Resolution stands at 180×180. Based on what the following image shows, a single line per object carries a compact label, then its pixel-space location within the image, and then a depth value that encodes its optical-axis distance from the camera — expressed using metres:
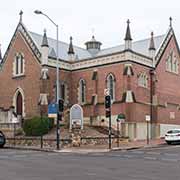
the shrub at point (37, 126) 42.25
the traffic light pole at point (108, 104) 34.79
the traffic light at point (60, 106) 34.01
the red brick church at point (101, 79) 46.50
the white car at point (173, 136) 40.06
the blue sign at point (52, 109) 36.01
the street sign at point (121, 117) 40.09
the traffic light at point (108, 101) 34.78
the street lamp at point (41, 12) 33.38
